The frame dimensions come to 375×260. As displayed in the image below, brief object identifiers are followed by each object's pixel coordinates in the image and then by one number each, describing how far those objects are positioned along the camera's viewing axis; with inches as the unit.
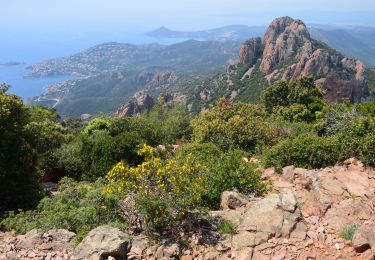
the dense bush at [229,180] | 354.9
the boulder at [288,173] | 404.5
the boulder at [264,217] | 283.0
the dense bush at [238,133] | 638.5
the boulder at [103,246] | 256.4
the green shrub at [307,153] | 446.6
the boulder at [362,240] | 260.2
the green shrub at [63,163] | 613.0
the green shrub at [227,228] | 285.9
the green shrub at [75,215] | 314.8
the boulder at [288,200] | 303.5
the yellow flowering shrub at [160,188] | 272.5
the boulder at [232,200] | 331.2
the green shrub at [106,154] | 563.5
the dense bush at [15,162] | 435.5
